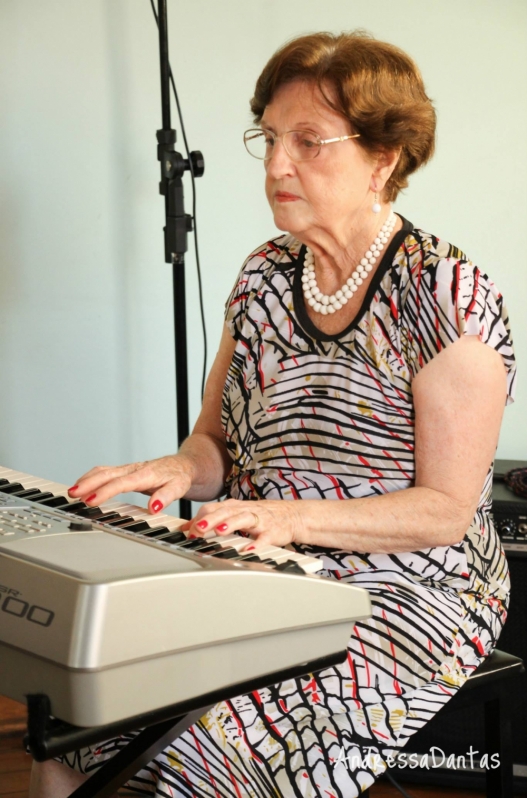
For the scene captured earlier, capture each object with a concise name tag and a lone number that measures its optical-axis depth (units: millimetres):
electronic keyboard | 1659
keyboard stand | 1667
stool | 2089
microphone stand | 2678
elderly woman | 1955
